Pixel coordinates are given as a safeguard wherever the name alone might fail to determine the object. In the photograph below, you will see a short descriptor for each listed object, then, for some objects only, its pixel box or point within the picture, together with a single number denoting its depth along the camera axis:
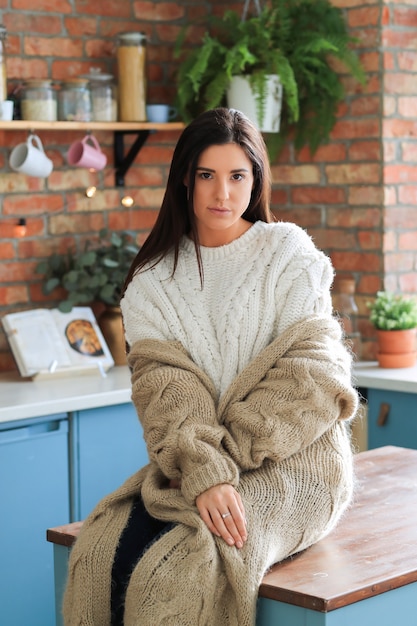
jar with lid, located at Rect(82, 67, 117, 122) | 3.62
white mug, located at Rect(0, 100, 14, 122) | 3.32
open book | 3.39
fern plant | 3.52
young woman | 1.83
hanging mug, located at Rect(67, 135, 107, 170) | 3.58
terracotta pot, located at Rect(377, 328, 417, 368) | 3.50
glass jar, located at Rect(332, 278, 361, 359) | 3.64
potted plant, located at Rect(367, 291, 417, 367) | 3.50
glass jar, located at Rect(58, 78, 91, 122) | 3.53
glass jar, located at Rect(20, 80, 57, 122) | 3.43
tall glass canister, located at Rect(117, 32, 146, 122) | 3.64
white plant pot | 3.59
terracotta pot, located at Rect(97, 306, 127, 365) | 3.71
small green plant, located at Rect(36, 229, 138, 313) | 3.58
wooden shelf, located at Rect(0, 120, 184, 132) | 3.35
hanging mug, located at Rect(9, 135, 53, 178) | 3.44
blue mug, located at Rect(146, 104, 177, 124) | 3.71
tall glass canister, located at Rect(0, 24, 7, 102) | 3.35
